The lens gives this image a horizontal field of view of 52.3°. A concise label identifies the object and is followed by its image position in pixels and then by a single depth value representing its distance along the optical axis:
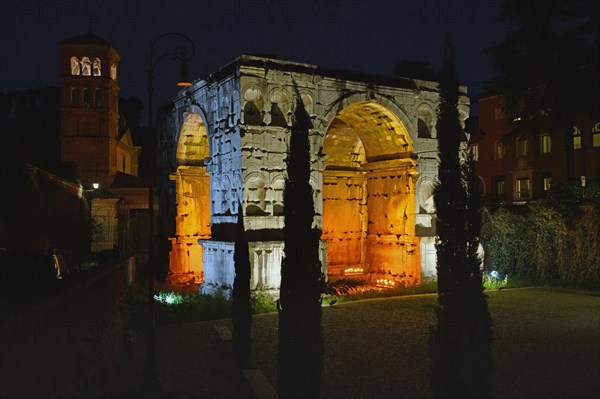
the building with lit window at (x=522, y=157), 32.84
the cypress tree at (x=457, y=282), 6.08
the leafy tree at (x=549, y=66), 22.41
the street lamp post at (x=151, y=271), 8.06
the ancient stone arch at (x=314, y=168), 15.34
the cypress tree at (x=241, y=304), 9.14
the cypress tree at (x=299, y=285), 7.20
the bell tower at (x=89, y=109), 42.47
